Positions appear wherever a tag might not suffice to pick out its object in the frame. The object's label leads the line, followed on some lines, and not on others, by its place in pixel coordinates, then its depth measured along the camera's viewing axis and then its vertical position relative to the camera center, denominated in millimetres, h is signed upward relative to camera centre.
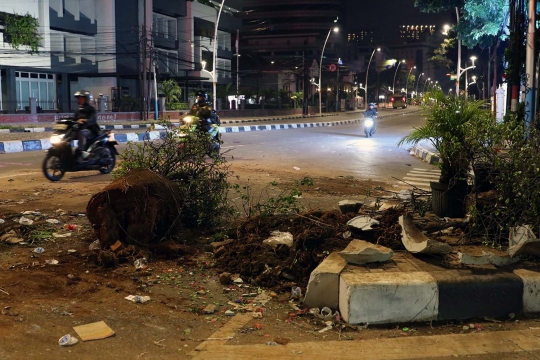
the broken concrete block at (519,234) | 5113 -995
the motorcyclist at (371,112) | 27078 +633
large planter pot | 6367 -829
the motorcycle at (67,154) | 10438 -529
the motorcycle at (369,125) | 27078 +13
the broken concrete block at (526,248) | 4906 -1066
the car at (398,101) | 91062 +3862
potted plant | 6074 -150
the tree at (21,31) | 35656 +6026
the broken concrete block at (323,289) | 4473 -1290
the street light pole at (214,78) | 36600 +3096
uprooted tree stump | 5695 -866
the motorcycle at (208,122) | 14747 +91
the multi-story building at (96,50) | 38594 +6214
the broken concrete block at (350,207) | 6438 -925
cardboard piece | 3844 -1419
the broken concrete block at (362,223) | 5519 -962
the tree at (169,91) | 47375 +2882
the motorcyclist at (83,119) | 10742 +123
